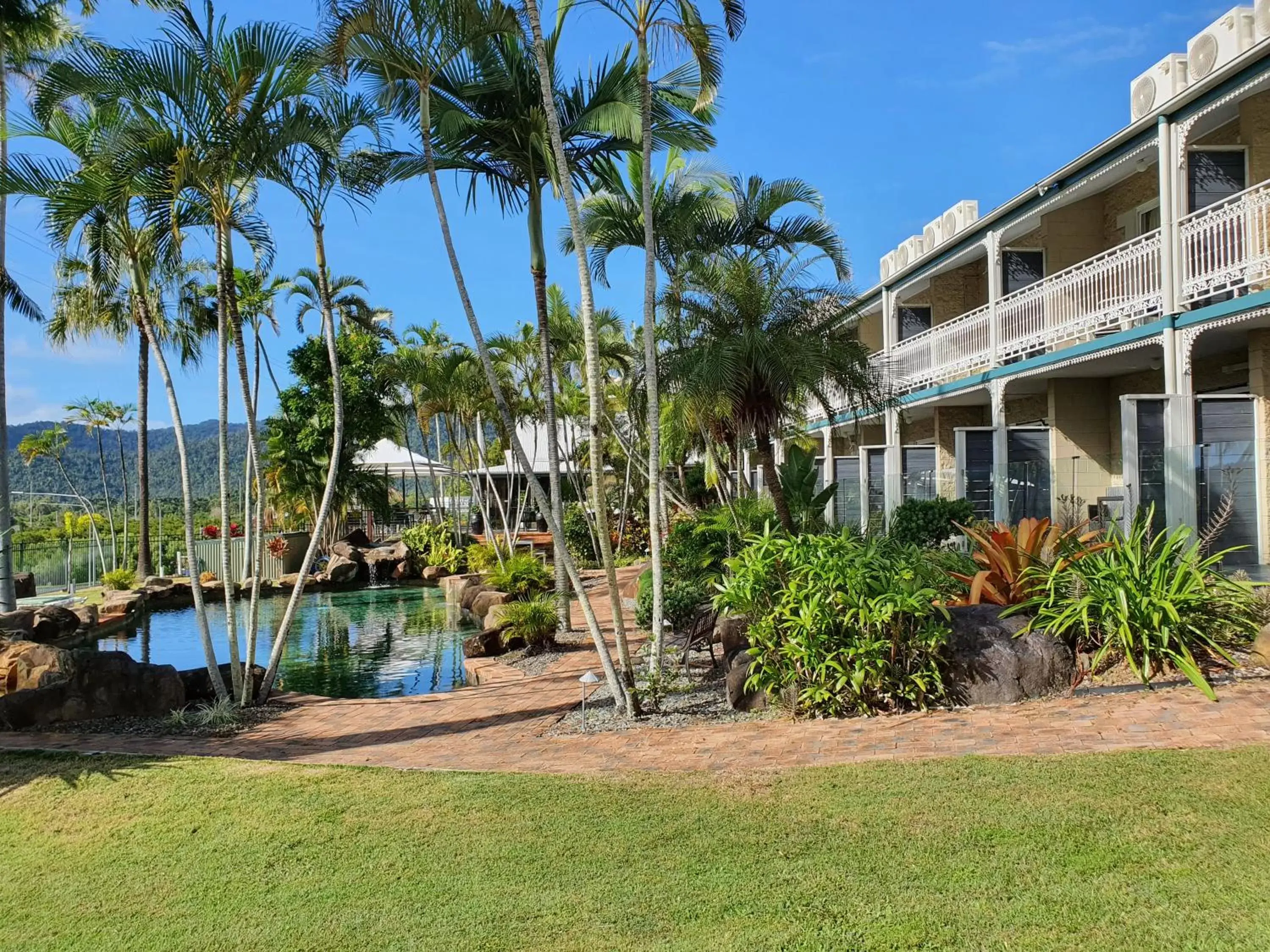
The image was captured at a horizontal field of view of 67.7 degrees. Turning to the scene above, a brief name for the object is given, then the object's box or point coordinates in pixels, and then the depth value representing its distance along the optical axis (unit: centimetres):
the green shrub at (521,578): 1572
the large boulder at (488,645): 1185
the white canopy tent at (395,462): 3016
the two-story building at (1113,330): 1130
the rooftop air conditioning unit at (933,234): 1944
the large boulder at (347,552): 2534
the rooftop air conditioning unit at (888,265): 2184
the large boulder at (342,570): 2467
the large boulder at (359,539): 2758
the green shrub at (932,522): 1459
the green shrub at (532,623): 1156
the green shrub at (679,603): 1084
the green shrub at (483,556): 2352
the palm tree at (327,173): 879
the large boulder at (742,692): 716
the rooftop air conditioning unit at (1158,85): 1209
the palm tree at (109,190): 824
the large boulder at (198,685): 936
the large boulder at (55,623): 1492
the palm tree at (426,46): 724
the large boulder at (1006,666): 670
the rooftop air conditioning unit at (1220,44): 1093
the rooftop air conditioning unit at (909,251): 2047
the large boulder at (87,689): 836
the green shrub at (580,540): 2505
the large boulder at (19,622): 1410
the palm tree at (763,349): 1062
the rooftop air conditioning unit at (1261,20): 1063
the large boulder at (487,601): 1481
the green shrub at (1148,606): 658
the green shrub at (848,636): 661
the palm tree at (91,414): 3500
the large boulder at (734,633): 792
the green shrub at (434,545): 2528
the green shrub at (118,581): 2177
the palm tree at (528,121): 795
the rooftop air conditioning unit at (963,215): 1880
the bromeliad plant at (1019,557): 773
